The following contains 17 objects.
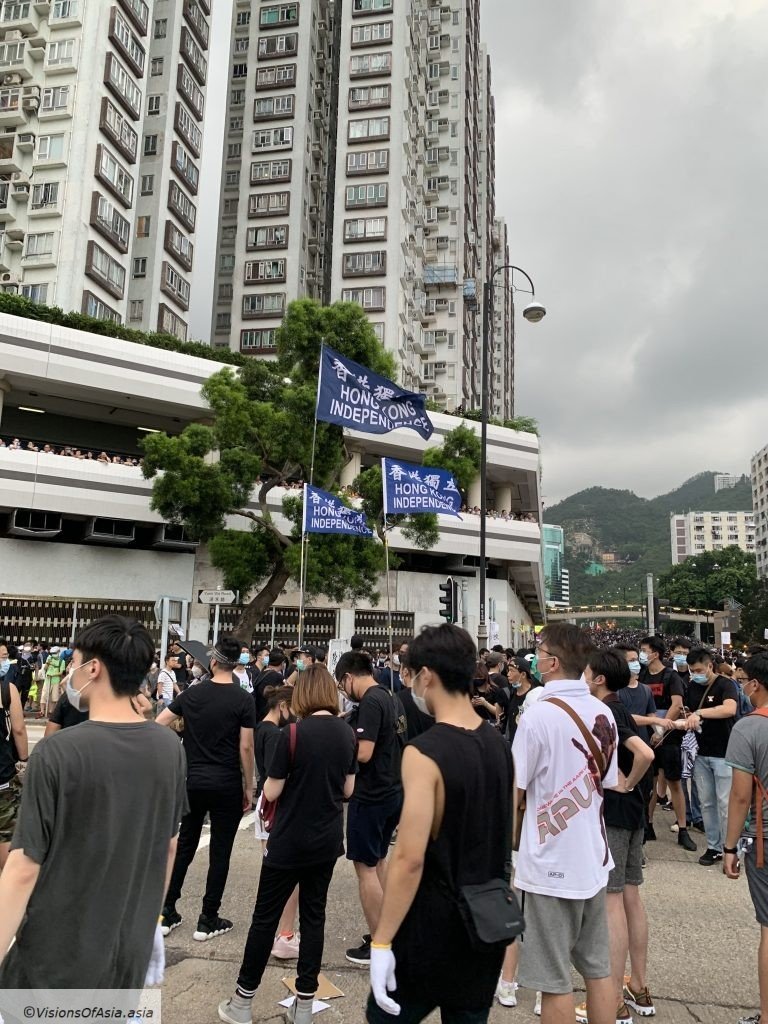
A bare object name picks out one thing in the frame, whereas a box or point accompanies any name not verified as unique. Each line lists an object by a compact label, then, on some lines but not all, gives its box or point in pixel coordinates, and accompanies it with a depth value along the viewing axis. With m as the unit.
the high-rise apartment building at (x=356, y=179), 44.53
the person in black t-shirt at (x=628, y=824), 4.07
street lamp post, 17.92
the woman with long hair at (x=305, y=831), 3.91
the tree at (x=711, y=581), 95.25
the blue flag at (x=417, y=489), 14.02
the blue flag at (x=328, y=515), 13.15
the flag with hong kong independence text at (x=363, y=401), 13.28
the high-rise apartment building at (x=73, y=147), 33.12
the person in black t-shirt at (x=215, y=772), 5.09
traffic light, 15.76
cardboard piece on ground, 4.29
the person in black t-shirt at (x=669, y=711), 7.93
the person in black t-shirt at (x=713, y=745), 7.33
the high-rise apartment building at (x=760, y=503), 115.31
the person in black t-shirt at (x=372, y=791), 4.83
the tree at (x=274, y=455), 21.75
